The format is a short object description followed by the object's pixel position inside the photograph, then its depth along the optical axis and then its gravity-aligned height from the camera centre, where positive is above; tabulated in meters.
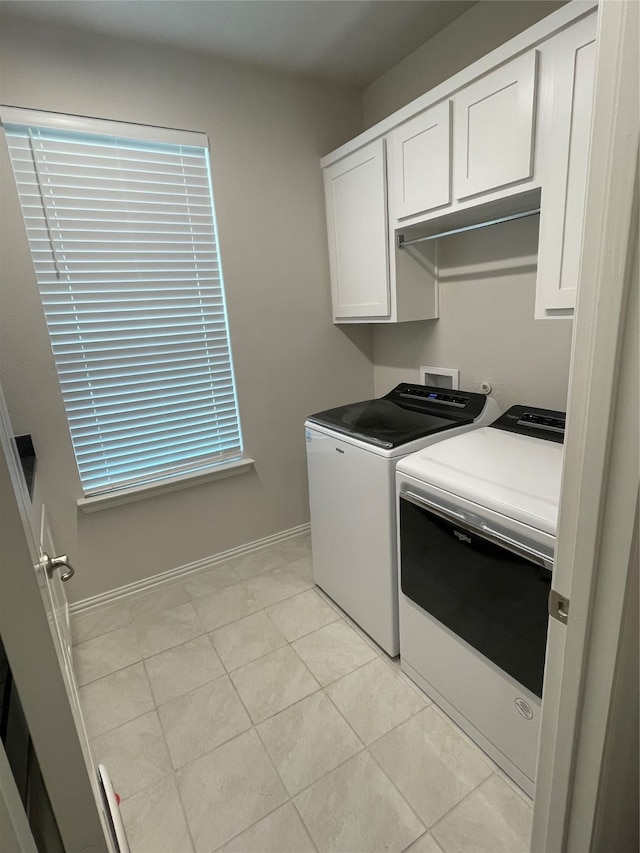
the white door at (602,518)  0.55 -0.32
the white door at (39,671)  0.66 -0.52
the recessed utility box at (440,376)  2.26 -0.38
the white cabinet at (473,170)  1.32 +0.47
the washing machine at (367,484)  1.71 -0.71
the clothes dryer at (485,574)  1.20 -0.80
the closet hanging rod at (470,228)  1.56 +0.27
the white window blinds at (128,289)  1.90 +0.16
